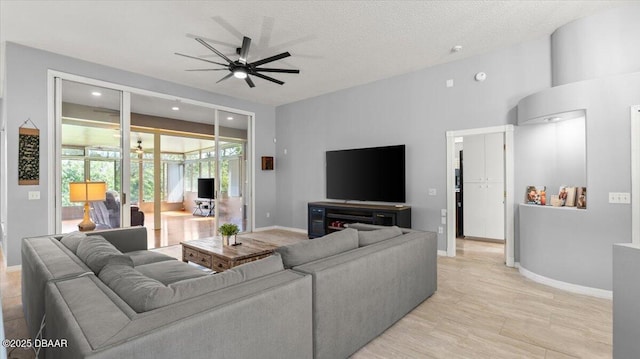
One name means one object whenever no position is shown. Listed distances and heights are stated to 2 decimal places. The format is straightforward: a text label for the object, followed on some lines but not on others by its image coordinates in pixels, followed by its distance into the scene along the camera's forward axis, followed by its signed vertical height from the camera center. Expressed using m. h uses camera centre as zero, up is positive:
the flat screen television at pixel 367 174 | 5.34 +0.13
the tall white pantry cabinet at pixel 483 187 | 5.79 -0.14
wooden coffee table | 3.29 -0.83
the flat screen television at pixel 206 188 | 9.80 -0.22
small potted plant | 3.79 -0.65
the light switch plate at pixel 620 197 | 3.06 -0.19
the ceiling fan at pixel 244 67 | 3.61 +1.47
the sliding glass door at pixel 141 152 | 4.63 +0.59
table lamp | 3.68 -0.15
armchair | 5.15 -0.54
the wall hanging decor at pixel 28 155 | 4.11 +0.37
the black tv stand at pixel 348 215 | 5.02 -0.64
